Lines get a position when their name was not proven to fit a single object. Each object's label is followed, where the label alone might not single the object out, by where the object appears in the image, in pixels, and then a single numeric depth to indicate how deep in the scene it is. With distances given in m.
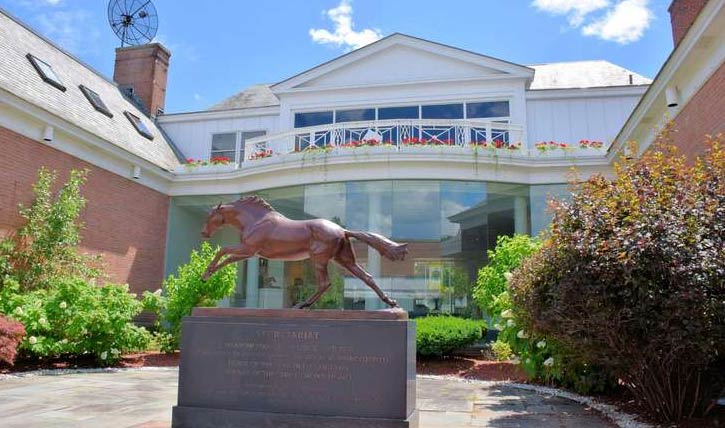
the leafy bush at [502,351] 12.84
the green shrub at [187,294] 13.59
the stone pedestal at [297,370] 5.69
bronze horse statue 6.48
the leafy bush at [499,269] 12.34
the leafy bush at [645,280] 5.81
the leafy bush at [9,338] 9.66
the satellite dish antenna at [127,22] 22.83
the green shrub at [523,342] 8.70
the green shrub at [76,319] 10.82
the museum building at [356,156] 15.27
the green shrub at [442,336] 12.10
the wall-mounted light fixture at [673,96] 11.09
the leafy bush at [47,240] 12.84
